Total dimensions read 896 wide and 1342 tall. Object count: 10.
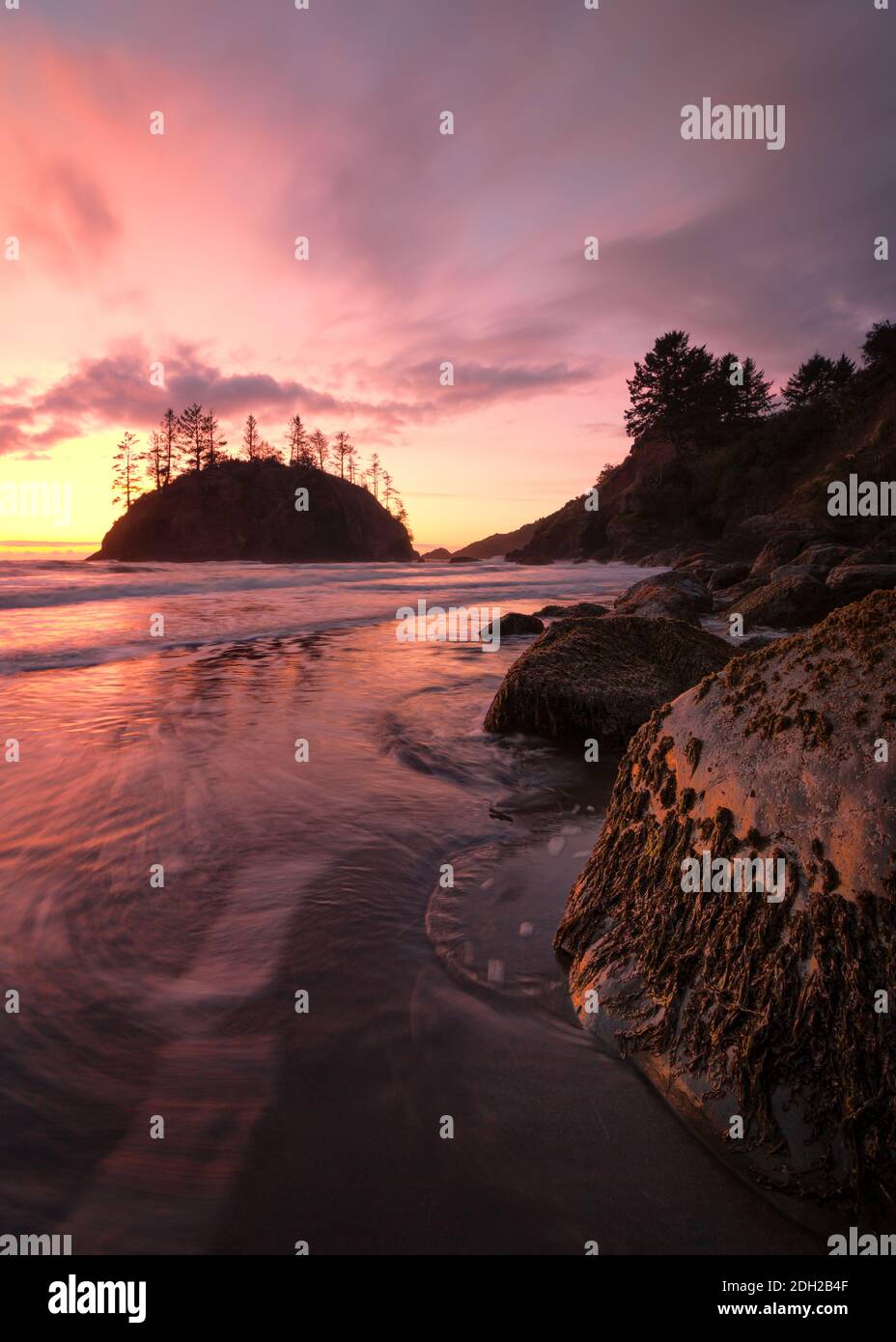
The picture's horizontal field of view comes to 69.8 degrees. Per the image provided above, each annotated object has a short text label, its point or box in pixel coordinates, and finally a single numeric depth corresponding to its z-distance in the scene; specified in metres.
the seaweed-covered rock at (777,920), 1.67
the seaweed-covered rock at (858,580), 12.43
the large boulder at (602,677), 5.47
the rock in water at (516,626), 12.98
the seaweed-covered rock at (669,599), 11.85
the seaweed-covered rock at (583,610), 12.41
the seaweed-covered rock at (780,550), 20.91
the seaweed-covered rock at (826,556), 16.81
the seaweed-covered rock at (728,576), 20.23
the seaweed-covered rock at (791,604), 12.61
